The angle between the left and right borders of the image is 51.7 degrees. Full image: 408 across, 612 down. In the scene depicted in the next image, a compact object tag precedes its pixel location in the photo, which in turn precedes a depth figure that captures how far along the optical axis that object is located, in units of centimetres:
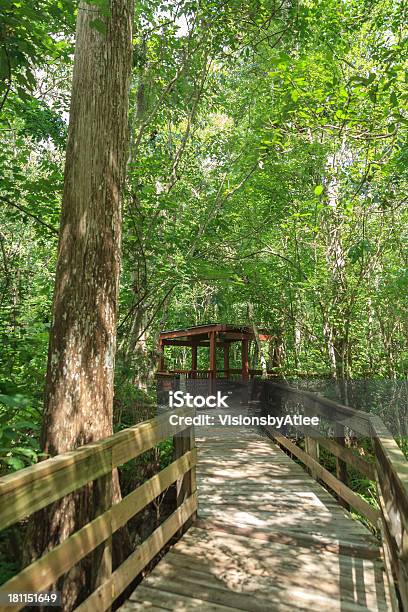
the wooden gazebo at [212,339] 1324
